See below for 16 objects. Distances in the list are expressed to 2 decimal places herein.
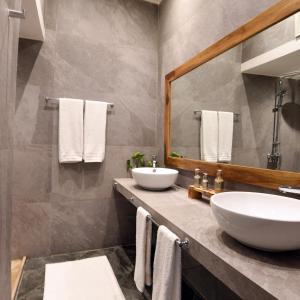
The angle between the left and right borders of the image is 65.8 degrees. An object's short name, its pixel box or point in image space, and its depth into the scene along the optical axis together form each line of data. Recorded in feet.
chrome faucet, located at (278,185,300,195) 3.41
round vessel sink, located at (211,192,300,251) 2.40
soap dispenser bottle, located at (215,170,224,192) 5.05
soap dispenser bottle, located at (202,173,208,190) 5.45
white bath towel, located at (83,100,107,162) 7.68
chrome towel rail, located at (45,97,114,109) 7.39
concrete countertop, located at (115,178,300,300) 2.21
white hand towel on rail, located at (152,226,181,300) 3.62
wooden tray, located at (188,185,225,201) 5.45
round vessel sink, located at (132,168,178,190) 6.15
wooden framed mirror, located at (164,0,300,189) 3.88
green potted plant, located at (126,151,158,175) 8.48
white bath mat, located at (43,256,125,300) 5.77
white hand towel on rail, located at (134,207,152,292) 4.80
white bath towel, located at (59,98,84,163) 7.39
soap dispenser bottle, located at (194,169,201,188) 5.71
